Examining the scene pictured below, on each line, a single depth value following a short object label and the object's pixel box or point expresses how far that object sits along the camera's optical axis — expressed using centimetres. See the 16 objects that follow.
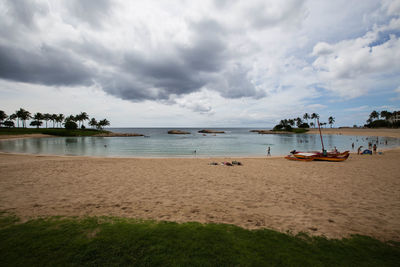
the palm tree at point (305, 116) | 18788
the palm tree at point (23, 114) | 11806
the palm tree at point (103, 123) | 14325
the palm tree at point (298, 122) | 18762
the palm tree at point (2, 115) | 10766
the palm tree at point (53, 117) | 13666
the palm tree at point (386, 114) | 15050
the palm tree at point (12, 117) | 12176
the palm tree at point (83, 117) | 13905
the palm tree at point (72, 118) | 13812
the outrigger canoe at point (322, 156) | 2336
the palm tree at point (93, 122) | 14715
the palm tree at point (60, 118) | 13962
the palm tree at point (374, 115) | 16450
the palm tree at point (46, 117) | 13327
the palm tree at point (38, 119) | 12725
